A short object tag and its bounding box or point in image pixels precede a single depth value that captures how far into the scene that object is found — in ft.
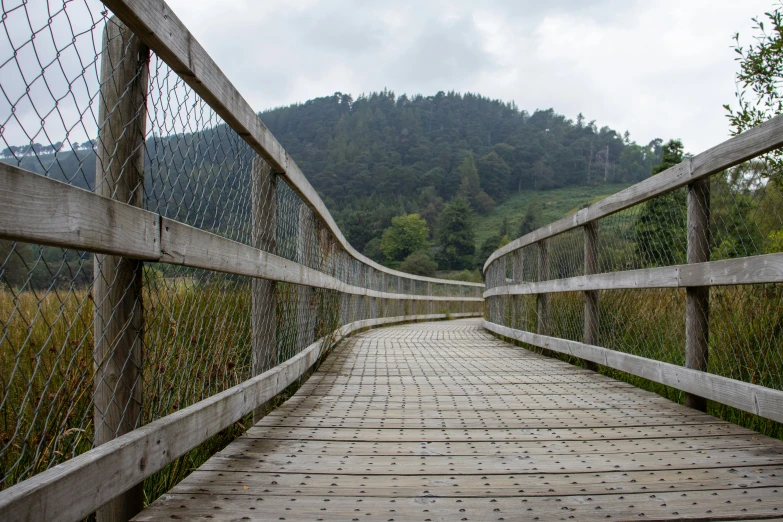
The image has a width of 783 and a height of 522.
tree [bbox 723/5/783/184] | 15.31
